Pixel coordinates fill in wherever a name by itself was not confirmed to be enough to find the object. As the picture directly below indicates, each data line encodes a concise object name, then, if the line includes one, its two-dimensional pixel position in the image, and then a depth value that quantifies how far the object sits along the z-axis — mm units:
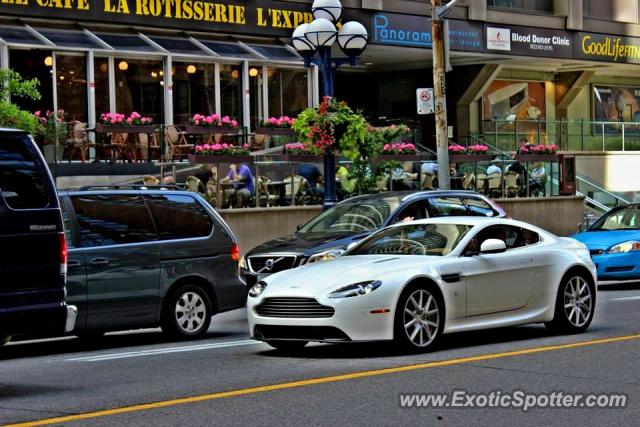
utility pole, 23562
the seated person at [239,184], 24031
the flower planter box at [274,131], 26695
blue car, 19750
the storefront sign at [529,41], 37969
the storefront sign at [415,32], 34250
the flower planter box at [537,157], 31438
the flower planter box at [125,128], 24797
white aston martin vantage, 10641
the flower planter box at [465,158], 29516
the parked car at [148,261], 12328
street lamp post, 20797
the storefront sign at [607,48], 41188
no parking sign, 24000
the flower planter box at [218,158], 23594
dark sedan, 15227
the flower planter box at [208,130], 25266
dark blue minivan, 8844
